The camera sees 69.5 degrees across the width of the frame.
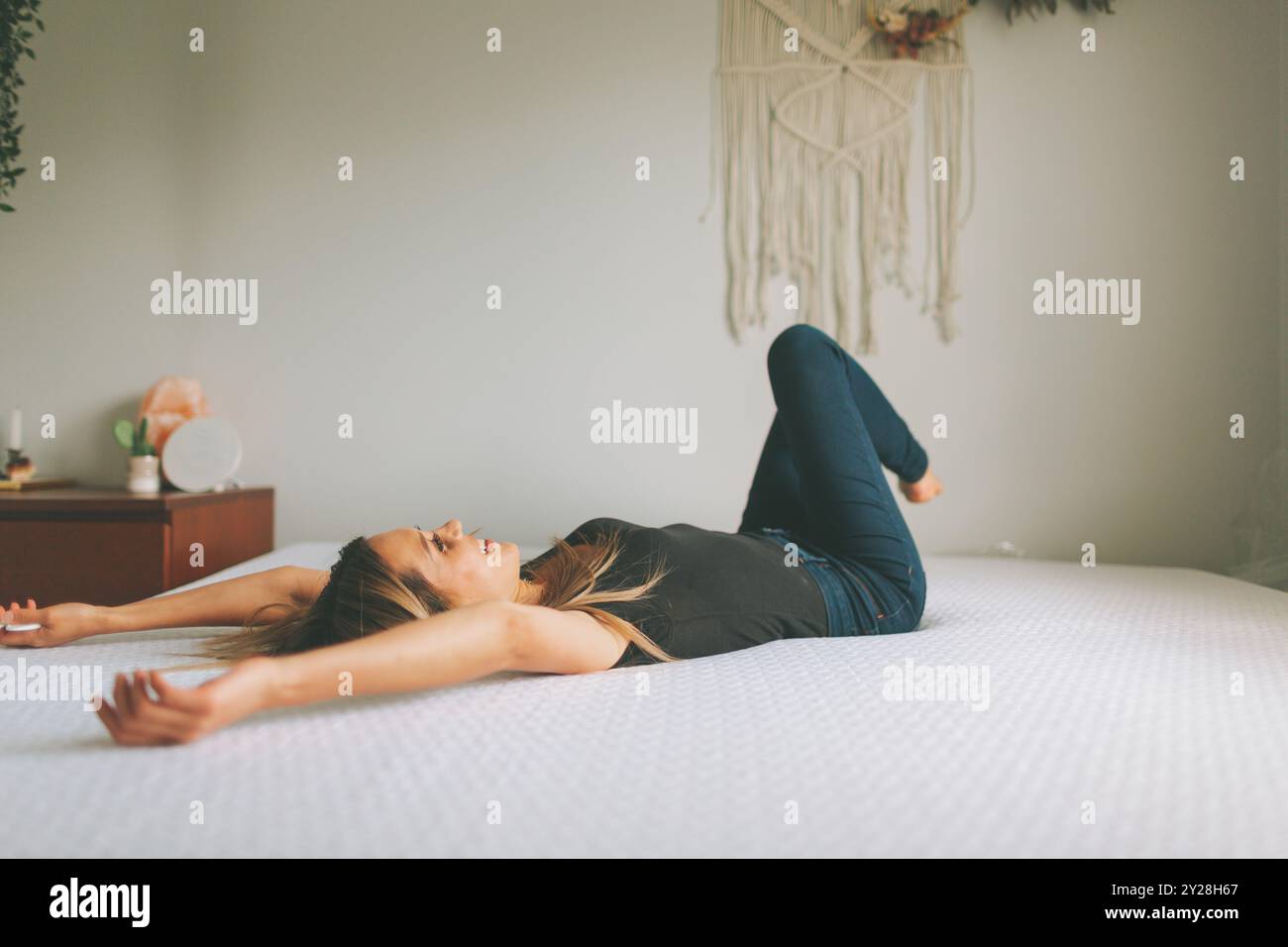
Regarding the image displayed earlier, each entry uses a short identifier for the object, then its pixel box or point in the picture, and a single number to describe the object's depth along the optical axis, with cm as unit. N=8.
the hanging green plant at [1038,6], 223
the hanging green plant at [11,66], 203
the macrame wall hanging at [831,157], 229
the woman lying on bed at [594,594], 83
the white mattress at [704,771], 65
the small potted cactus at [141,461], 206
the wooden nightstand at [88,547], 187
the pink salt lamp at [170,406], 217
